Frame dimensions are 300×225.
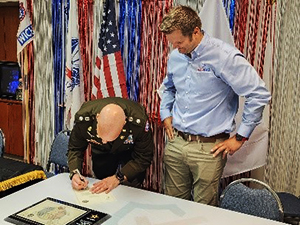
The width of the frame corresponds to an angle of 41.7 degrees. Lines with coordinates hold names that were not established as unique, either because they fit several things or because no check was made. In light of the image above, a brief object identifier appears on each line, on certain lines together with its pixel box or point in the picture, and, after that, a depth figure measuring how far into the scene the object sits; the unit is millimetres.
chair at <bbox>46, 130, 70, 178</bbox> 3068
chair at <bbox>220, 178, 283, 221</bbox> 2113
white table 1877
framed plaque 1834
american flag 3584
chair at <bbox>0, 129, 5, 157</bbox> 3215
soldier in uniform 2258
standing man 2363
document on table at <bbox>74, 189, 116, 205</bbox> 2081
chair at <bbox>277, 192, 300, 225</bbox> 2633
